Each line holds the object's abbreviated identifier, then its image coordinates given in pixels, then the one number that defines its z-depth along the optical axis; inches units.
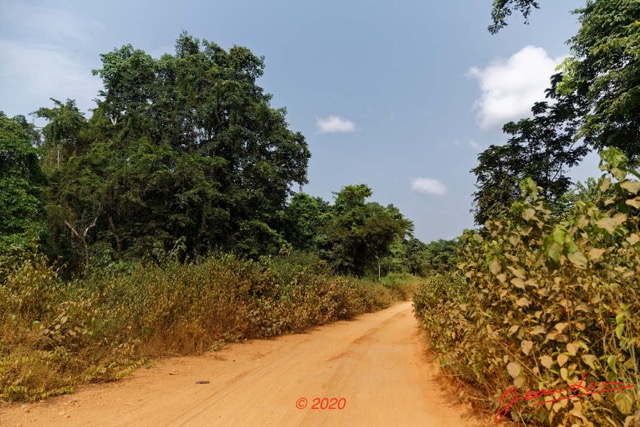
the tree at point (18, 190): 514.0
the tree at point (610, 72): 273.0
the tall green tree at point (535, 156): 412.2
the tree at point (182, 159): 672.4
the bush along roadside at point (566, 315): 92.1
